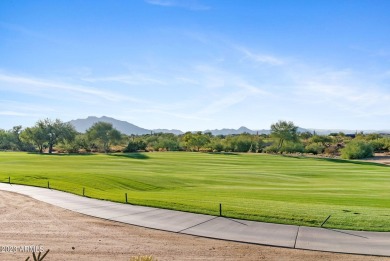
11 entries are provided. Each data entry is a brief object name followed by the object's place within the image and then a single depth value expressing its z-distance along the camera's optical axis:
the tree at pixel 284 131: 95.50
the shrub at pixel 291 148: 94.12
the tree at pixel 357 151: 80.56
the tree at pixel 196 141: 98.38
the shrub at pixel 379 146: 94.94
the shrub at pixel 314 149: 95.38
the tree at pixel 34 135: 89.62
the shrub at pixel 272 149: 96.50
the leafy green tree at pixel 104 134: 91.75
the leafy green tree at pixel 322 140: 111.01
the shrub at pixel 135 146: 93.50
